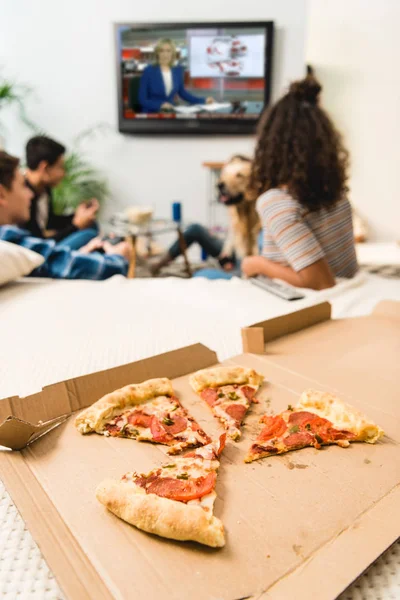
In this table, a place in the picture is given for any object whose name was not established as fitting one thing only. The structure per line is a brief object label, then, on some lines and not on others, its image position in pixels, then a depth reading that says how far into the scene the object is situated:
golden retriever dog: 2.82
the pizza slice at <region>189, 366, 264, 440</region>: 0.70
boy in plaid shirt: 1.61
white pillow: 1.31
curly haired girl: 1.47
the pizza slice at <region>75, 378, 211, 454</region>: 0.64
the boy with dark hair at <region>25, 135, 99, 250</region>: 3.11
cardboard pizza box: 0.43
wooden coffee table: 3.39
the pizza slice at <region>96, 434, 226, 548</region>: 0.47
